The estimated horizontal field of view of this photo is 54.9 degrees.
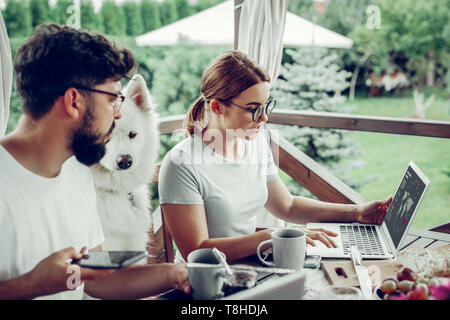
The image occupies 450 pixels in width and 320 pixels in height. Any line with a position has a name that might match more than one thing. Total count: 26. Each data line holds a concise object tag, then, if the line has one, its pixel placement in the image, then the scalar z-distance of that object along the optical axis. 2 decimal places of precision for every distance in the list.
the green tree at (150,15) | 6.07
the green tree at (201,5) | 6.62
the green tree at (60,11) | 5.30
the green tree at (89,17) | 5.31
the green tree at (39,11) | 5.21
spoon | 0.96
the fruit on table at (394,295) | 0.88
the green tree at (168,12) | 6.30
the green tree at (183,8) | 6.45
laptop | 1.28
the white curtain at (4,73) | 1.64
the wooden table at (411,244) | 1.10
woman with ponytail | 1.44
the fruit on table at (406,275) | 0.96
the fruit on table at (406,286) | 0.92
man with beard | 1.00
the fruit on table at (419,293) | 0.81
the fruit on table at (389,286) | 0.94
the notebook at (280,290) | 0.78
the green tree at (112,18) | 5.62
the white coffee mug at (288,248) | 1.12
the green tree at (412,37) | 7.72
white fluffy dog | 1.66
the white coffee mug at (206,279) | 0.94
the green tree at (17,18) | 5.10
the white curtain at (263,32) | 2.57
